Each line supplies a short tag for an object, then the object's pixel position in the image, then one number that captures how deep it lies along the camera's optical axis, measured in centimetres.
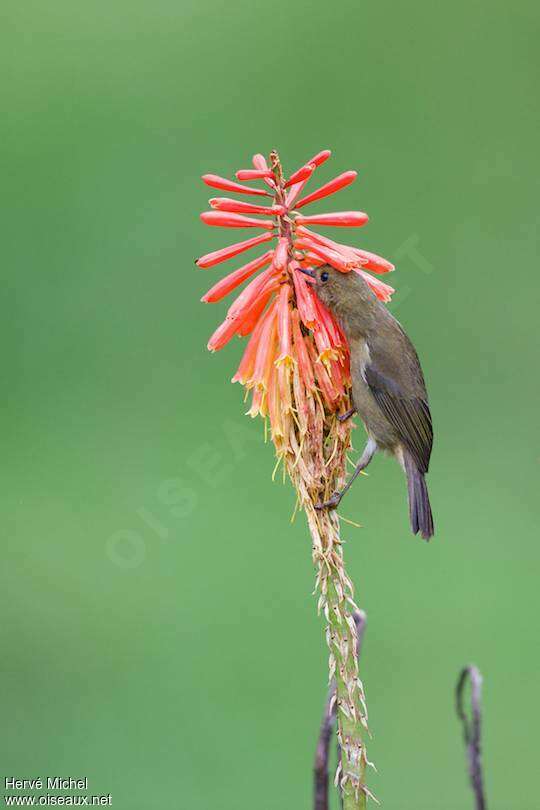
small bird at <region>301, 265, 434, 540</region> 922
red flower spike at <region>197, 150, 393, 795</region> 862
